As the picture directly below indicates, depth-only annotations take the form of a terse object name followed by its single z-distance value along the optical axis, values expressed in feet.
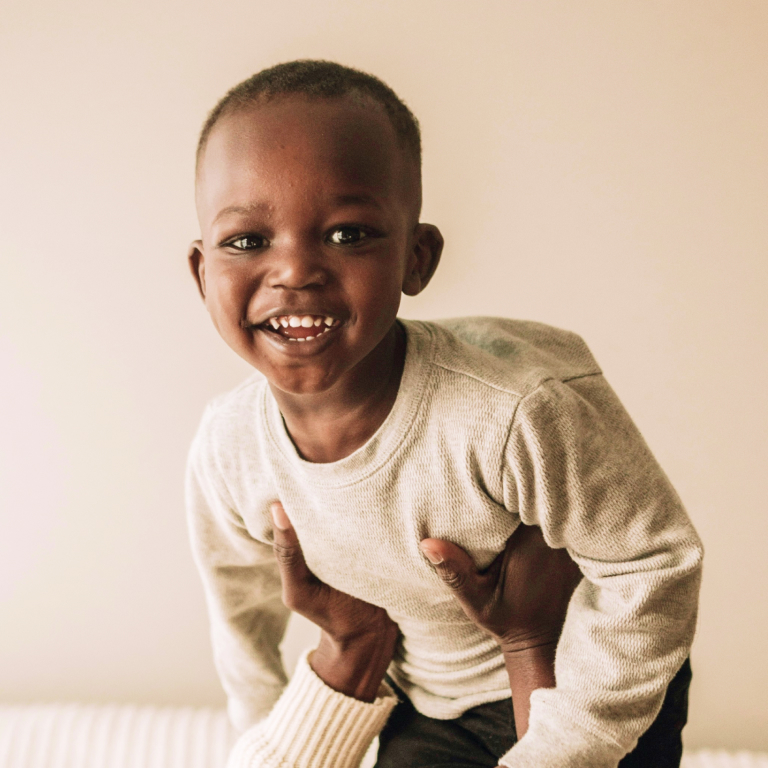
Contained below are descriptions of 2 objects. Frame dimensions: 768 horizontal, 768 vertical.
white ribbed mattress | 3.90
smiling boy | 1.87
